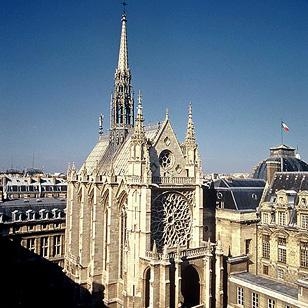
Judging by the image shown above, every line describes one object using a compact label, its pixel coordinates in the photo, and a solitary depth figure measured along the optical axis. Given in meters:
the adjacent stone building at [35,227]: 49.16
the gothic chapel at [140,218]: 34.97
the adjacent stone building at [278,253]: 34.16
